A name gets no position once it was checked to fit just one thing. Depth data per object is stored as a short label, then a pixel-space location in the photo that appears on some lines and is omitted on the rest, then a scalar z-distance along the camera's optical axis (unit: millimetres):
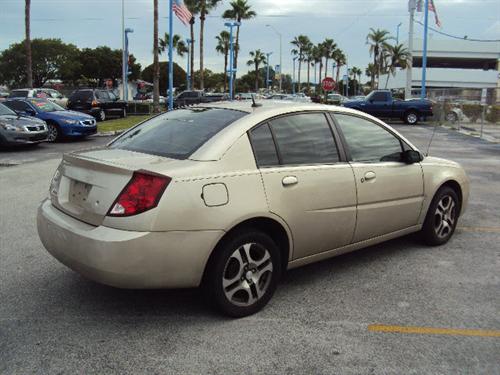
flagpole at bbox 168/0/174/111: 27478
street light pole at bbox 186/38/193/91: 55906
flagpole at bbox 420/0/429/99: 35981
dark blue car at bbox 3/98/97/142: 16641
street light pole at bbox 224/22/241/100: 46688
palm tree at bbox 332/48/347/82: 102938
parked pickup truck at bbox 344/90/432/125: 27562
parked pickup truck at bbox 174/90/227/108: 36000
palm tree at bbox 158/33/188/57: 78000
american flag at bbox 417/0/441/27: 35219
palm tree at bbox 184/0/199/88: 49512
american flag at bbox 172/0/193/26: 26156
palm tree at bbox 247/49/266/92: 99188
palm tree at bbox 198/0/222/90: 49656
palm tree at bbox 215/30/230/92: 74500
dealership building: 65812
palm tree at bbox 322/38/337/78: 100688
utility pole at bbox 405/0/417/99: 39316
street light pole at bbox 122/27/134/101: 41094
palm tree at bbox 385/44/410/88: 68062
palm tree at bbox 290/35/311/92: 101500
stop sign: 30602
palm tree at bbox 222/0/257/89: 57375
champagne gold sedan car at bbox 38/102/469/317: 3359
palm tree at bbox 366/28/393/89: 69981
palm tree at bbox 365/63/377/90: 72250
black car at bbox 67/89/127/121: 24344
